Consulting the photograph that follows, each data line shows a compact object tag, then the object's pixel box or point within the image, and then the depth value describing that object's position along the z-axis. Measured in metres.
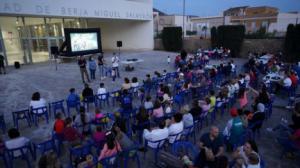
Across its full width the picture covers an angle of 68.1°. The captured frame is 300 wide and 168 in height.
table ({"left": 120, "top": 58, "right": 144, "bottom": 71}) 15.76
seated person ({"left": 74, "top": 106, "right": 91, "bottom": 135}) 5.91
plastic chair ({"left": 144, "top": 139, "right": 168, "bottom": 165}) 5.03
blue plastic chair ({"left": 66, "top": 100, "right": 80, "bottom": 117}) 7.90
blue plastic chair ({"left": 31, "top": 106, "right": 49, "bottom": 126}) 7.20
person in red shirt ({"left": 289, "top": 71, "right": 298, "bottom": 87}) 9.38
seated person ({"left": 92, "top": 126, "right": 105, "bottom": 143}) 5.05
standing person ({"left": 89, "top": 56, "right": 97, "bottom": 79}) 12.62
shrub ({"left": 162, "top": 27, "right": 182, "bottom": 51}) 25.95
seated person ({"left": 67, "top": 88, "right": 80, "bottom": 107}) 7.89
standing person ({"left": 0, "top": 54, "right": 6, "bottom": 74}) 15.04
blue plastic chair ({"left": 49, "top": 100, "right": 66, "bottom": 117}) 7.66
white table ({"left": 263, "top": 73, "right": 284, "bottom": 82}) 10.12
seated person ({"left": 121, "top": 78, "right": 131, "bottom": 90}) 9.23
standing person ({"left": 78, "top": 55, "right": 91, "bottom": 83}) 12.05
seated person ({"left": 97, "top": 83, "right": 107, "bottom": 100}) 8.65
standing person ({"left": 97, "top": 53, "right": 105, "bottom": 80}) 13.87
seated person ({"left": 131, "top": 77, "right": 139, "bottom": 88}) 9.72
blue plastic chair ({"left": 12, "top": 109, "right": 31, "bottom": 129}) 6.93
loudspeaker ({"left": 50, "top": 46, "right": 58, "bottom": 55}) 16.10
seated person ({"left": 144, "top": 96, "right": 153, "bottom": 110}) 7.10
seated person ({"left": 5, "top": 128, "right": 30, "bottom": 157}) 4.94
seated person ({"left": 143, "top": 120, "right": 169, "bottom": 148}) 4.99
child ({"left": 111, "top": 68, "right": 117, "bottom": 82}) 13.22
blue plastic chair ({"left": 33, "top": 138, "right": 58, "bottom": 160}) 4.99
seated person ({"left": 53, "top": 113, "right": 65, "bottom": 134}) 5.51
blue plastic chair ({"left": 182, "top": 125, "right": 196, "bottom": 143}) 5.57
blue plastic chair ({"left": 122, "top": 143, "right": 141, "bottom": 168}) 4.60
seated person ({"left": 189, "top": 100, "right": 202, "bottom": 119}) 6.24
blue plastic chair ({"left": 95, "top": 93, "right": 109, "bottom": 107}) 8.57
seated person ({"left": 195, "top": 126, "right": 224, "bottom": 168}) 4.11
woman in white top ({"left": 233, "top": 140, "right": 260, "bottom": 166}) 3.79
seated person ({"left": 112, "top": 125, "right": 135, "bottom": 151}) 4.66
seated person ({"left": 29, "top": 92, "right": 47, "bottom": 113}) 7.41
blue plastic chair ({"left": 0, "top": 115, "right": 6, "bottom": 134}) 6.85
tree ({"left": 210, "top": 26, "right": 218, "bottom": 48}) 23.07
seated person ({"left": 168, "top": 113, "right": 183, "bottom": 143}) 5.24
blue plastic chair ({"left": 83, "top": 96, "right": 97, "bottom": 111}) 8.30
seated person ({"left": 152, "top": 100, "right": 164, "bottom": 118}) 6.51
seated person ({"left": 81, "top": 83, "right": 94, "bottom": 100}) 8.45
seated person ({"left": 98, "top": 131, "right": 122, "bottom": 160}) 4.44
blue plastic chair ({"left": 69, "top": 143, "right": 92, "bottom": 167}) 4.59
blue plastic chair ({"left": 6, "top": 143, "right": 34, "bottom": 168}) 4.92
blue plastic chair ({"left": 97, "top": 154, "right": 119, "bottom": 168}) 4.26
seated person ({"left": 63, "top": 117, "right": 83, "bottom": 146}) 5.33
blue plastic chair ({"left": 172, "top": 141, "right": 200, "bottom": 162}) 4.64
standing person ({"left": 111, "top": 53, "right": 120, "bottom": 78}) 13.55
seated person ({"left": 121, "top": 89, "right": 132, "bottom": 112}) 7.27
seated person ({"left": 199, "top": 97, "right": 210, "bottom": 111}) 6.68
